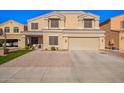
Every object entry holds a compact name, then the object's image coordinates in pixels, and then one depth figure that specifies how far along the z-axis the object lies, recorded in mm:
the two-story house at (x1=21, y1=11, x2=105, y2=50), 12711
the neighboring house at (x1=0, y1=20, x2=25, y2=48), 16936
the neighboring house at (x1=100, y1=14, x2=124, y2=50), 13703
